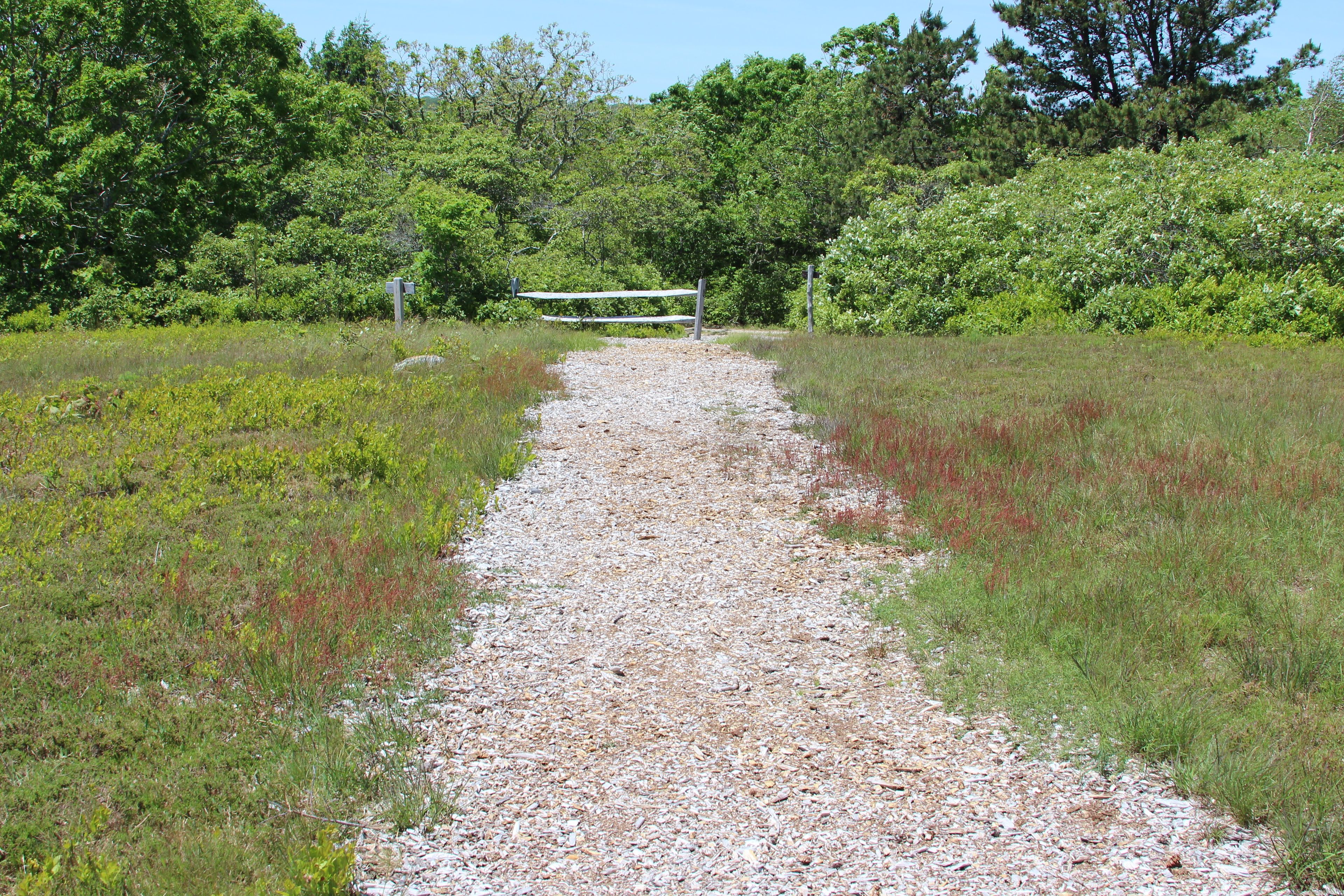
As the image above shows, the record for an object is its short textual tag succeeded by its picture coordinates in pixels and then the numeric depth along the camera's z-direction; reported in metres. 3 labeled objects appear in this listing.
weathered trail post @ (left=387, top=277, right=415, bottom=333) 17.78
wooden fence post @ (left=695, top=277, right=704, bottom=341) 21.52
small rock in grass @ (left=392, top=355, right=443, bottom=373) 13.75
